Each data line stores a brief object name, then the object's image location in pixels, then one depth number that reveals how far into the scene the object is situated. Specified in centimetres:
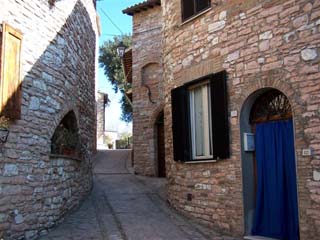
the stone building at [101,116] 1976
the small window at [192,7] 653
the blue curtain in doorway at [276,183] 511
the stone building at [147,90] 1158
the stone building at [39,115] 503
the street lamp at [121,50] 1298
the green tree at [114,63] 2019
